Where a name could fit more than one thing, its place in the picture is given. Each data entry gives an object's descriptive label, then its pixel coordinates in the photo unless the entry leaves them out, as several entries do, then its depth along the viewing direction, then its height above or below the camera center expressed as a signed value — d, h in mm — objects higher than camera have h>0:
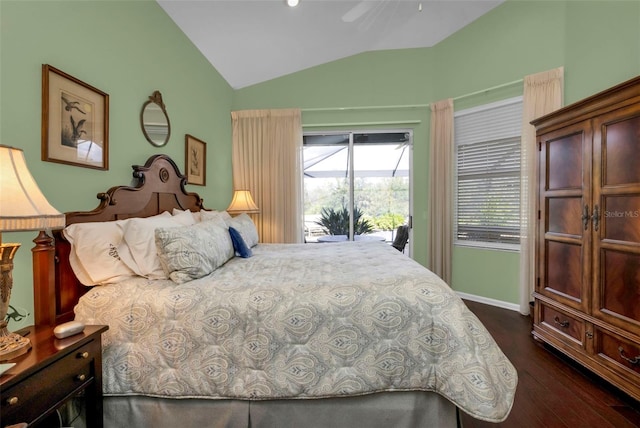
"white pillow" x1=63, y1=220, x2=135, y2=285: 1551 -233
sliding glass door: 4148 +374
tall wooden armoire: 1700 -131
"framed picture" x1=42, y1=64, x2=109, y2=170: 1501 +516
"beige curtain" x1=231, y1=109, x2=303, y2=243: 3975 +630
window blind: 3281 +450
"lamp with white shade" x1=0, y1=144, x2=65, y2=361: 973 -11
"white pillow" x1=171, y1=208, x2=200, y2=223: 2403 -17
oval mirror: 2277 +741
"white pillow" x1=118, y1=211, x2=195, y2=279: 1661 -210
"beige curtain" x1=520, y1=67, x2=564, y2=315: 2924 +519
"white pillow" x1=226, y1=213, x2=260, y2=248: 2691 -152
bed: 1321 -653
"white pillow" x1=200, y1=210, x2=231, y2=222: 2551 -28
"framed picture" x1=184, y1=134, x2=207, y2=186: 2912 +550
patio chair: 3602 -318
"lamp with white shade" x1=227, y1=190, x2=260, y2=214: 3562 +99
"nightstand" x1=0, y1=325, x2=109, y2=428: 909 -584
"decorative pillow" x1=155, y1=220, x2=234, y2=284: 1609 -232
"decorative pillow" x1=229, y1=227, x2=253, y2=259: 2346 -258
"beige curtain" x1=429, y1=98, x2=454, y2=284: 3670 +332
